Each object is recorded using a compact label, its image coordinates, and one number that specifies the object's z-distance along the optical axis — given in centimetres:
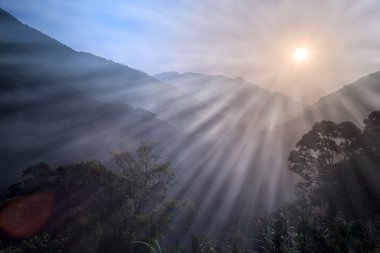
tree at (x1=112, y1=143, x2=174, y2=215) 2623
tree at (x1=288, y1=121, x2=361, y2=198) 4019
